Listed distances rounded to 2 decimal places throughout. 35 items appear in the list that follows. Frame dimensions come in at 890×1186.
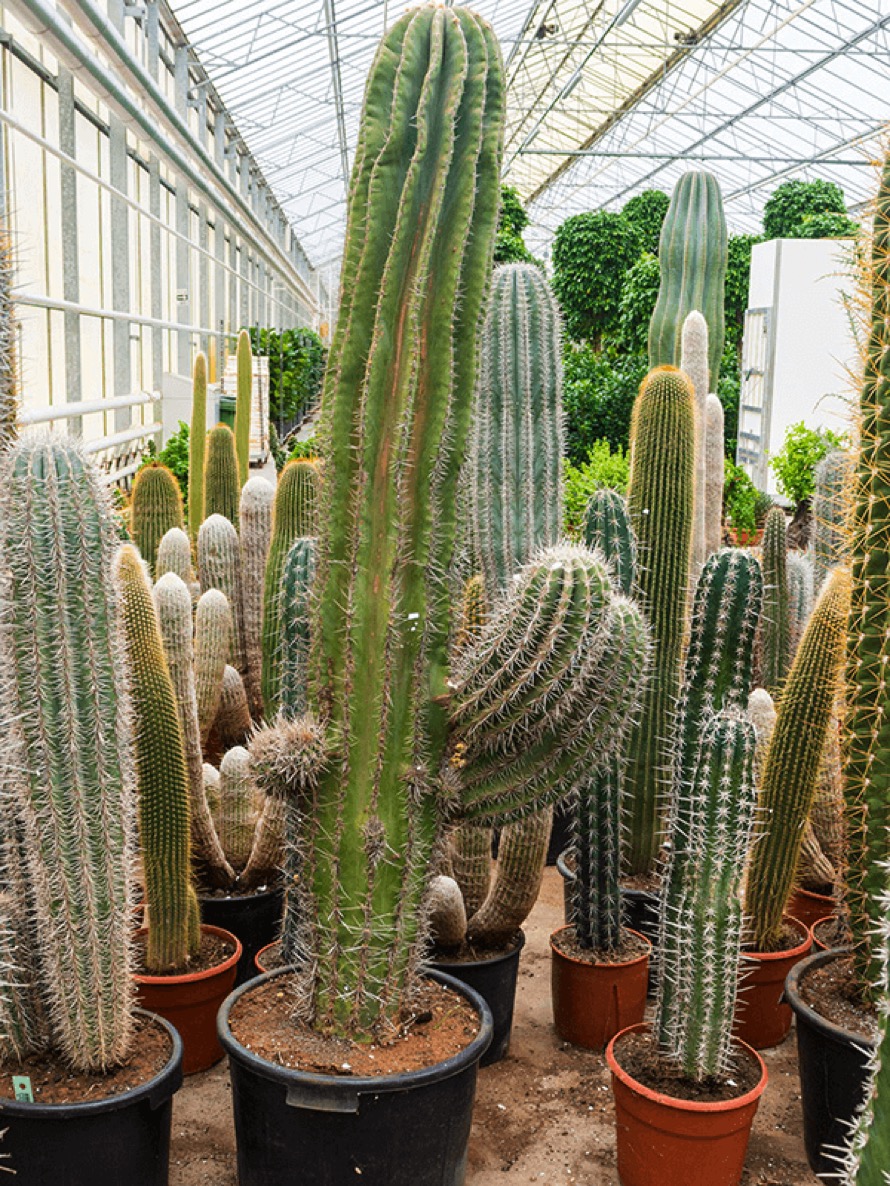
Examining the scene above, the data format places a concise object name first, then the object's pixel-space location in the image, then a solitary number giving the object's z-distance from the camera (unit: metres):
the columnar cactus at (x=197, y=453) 6.23
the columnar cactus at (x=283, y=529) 3.93
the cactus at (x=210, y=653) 4.32
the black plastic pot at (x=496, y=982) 3.16
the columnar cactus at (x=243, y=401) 6.95
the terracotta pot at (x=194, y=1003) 3.00
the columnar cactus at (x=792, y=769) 3.32
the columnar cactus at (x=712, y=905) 2.58
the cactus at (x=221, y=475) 5.72
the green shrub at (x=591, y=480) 7.03
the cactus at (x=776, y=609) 4.55
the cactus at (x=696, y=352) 6.33
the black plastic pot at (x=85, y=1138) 2.19
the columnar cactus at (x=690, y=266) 8.38
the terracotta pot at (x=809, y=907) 3.89
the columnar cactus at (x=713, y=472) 5.52
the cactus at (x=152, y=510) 4.91
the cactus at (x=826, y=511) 5.05
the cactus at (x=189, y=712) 3.43
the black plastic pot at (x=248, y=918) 3.44
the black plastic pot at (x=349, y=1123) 2.22
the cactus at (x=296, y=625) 2.96
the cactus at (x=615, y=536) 3.34
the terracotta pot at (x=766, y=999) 3.37
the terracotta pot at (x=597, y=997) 3.31
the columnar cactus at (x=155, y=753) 2.87
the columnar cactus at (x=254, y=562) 4.93
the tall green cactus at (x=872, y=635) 2.65
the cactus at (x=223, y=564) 4.90
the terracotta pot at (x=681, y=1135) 2.54
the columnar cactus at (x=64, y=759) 2.19
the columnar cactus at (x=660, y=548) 3.93
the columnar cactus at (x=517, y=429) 3.73
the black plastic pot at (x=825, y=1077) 2.67
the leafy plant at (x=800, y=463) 8.27
